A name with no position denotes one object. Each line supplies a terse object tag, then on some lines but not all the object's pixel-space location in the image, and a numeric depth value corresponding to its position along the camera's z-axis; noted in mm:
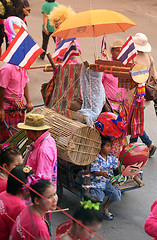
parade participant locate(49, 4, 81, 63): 7370
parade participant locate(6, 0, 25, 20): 9367
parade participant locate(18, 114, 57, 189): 4469
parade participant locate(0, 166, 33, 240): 3492
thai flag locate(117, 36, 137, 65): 5297
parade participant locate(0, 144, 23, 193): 4066
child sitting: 5160
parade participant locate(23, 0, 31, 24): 9786
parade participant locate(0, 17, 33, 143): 5727
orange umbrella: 5547
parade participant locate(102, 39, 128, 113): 6652
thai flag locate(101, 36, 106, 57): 6359
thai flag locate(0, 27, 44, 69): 5191
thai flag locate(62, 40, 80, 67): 5812
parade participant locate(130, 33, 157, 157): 6574
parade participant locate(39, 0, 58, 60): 10586
